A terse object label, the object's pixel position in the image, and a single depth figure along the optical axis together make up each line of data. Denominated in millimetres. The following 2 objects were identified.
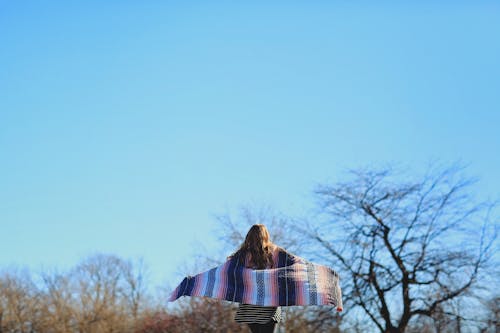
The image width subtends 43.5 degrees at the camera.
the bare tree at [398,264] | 13734
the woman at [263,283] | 5453
